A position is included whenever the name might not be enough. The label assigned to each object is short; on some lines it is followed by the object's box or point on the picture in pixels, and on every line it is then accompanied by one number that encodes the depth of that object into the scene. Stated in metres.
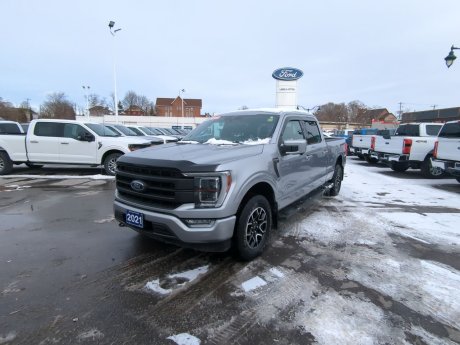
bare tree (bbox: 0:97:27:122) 73.25
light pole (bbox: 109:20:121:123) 23.03
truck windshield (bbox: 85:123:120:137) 10.57
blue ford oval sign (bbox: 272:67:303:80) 20.00
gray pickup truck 3.29
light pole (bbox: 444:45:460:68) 13.09
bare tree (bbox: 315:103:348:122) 107.76
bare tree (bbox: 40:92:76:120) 76.75
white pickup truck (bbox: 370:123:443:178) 10.97
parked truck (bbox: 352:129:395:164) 14.48
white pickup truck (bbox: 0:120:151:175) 10.21
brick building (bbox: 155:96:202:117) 96.12
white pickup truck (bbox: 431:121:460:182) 8.57
